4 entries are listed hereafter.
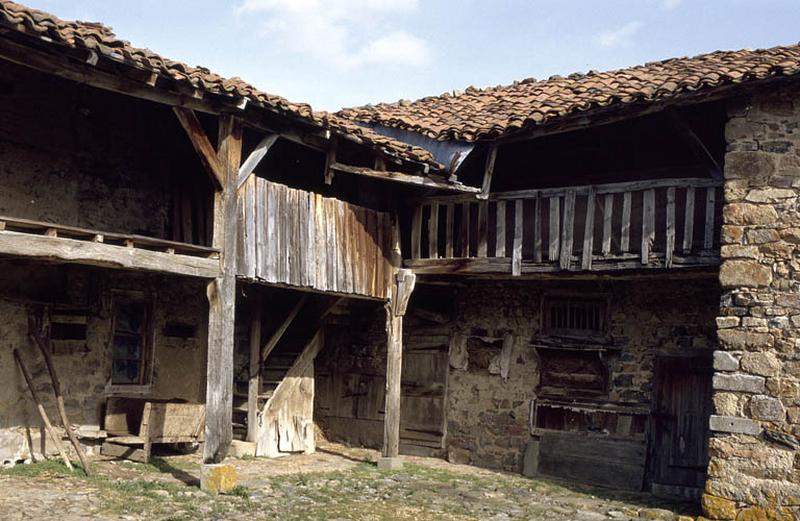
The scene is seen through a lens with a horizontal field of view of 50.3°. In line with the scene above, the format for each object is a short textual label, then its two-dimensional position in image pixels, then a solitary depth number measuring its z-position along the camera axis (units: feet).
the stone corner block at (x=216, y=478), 28.68
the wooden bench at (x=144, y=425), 33.22
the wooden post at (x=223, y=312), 29.19
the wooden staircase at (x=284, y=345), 40.09
